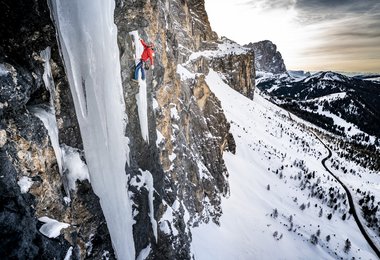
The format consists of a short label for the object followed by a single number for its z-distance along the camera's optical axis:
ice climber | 9.30
